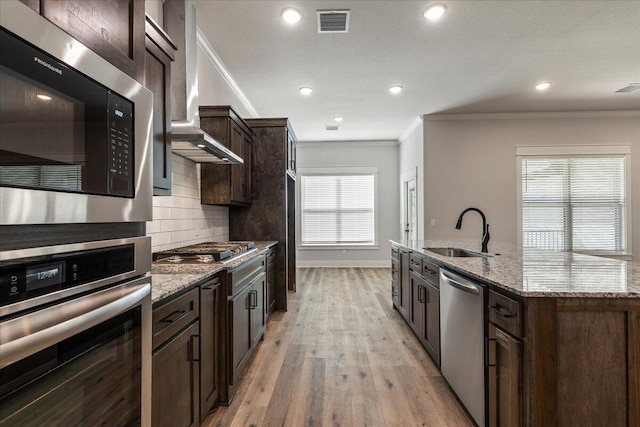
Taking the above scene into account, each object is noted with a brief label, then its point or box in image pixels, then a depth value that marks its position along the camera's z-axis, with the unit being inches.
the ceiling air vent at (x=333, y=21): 112.1
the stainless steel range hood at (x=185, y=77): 93.7
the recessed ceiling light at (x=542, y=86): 176.3
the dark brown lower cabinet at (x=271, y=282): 146.9
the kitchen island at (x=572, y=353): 55.8
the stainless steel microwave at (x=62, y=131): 24.5
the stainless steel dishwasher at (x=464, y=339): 73.4
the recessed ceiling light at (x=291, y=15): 110.7
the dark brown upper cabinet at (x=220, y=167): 128.4
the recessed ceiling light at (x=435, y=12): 109.0
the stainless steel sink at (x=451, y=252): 132.0
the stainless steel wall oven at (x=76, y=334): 25.3
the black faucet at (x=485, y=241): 118.3
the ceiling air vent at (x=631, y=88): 179.5
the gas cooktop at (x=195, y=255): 89.4
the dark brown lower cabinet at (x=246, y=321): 90.0
